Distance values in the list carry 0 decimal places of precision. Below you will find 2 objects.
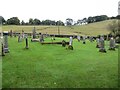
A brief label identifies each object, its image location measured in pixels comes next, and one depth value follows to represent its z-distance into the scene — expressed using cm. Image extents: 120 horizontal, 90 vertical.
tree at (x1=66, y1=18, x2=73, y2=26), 6970
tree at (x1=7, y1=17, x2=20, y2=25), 5316
